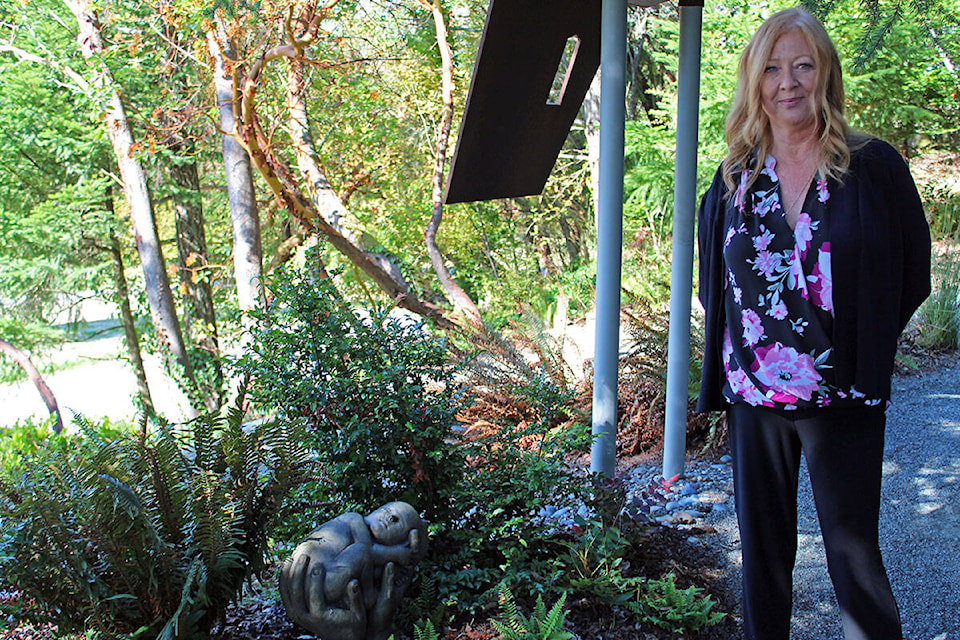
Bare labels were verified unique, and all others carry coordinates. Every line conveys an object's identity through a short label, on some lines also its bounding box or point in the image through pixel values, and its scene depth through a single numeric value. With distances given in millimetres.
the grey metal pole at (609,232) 3109
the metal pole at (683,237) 3574
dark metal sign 3328
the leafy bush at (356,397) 2836
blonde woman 1935
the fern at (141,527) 2295
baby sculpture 2344
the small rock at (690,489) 3949
